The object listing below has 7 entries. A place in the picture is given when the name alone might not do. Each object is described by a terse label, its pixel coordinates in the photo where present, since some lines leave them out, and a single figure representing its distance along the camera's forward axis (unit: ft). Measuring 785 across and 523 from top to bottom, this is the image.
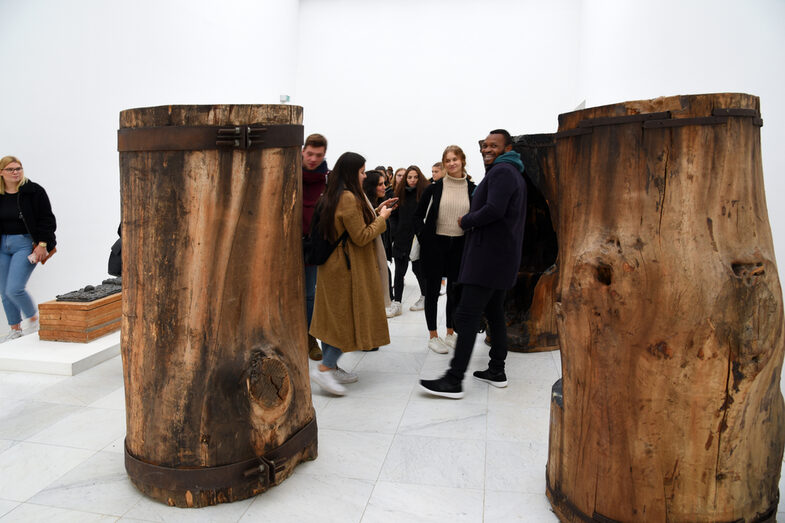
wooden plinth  15.11
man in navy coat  11.38
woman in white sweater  14.38
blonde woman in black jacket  16.44
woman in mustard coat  11.89
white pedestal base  13.73
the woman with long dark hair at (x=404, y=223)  18.78
